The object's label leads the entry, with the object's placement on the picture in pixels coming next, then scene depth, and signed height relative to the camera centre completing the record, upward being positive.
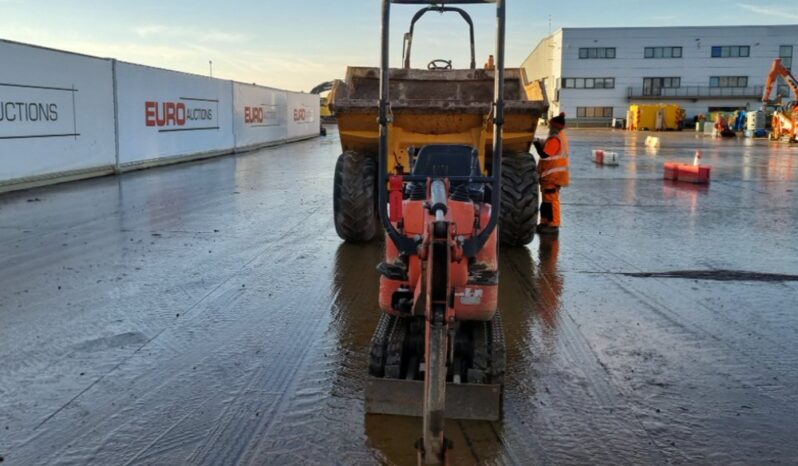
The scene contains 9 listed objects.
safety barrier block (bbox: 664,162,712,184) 16.61 -0.76
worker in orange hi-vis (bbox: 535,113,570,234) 9.55 -0.43
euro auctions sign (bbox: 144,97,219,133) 19.97 +0.59
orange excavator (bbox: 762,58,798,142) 37.19 +1.49
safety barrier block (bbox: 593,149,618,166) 22.21 -0.57
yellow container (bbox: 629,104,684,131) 59.97 +1.92
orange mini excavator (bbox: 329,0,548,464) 3.32 -0.82
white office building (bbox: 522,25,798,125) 68.31 +7.10
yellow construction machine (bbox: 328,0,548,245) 7.61 +0.10
